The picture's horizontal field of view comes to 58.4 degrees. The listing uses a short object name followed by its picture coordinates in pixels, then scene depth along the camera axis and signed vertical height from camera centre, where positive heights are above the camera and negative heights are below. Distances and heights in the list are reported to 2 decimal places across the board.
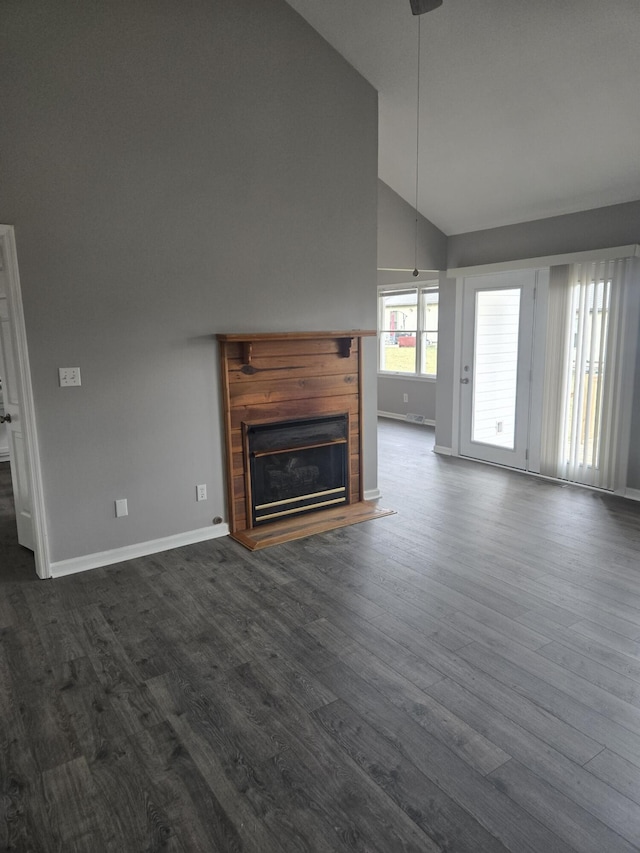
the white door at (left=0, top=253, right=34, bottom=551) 3.54 -0.56
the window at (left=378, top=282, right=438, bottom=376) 8.30 +0.07
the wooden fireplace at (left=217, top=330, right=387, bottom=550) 4.07 -0.44
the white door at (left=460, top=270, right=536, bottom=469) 5.60 -0.34
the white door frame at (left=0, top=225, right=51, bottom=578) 3.21 -0.34
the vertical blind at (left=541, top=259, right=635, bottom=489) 4.79 -0.34
